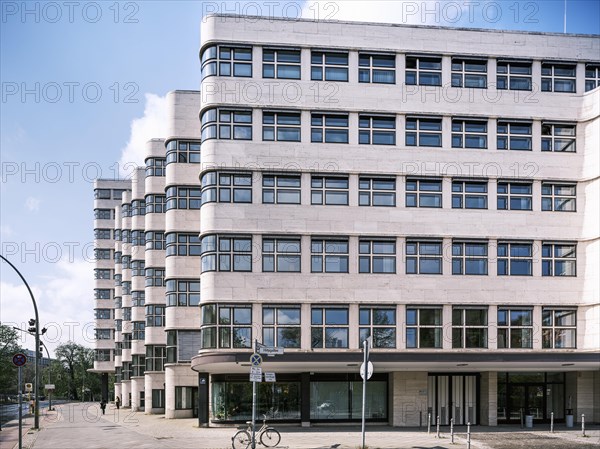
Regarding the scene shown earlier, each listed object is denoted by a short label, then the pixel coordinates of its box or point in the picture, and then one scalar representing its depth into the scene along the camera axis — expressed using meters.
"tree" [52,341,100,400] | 135.50
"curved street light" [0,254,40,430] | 33.03
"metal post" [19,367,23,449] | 24.34
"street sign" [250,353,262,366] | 22.83
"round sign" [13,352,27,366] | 26.30
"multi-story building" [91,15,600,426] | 32.97
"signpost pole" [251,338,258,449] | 23.08
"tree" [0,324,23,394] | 91.80
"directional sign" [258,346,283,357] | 23.33
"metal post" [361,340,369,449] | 22.73
